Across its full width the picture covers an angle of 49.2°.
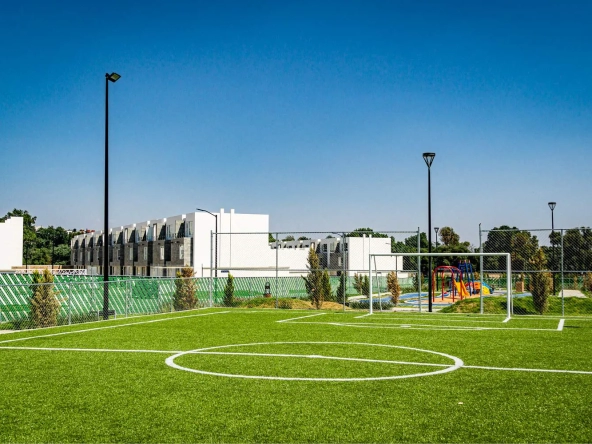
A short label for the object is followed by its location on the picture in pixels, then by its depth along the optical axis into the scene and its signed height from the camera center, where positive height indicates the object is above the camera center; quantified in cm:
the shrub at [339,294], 2688 -150
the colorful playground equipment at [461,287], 3025 -166
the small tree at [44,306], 1923 -140
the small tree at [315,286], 2506 -110
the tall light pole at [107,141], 1988 +363
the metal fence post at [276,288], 2354 -108
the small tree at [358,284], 3534 -142
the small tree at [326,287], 2590 -114
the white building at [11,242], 7488 +205
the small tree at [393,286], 3072 -137
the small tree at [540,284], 2314 -93
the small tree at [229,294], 2495 -135
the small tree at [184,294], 2347 -130
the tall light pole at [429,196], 2210 +215
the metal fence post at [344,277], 2155 -67
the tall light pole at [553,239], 2078 +66
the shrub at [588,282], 2784 -104
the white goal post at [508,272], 1886 -41
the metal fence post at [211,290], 2406 -117
